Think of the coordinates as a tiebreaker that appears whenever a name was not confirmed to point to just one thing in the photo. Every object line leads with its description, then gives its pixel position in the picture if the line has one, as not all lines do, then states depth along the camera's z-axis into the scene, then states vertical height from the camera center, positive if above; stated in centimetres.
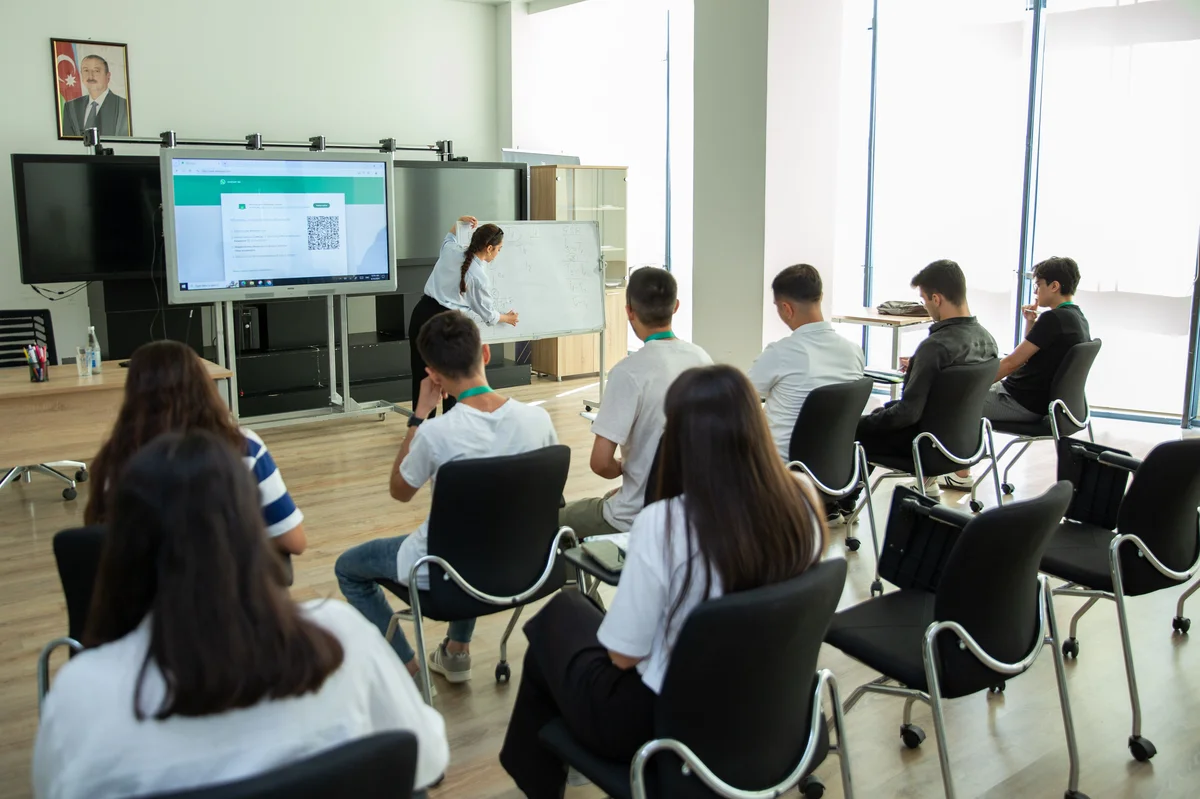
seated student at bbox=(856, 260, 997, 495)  439 -58
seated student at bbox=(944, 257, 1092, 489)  493 -62
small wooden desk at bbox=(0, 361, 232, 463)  473 -91
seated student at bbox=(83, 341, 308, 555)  240 -44
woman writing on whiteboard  652 -40
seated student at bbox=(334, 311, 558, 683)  287 -61
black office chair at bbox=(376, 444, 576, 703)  262 -84
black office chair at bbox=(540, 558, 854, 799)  171 -86
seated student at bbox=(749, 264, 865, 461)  404 -55
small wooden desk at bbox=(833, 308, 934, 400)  628 -62
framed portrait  752 +98
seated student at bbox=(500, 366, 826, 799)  184 -57
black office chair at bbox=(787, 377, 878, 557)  368 -79
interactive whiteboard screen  631 -2
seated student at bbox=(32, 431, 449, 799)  125 -54
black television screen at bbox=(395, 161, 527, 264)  817 +18
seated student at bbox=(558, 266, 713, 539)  326 -65
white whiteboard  711 -42
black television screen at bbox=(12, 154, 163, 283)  679 +3
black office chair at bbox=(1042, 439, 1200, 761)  276 -91
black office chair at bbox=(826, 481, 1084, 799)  220 -91
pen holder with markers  492 -72
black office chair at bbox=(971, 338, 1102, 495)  472 -86
